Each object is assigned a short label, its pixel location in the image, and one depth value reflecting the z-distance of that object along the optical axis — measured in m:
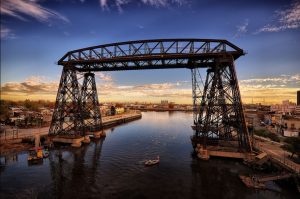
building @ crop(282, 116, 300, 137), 43.45
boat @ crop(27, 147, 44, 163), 29.75
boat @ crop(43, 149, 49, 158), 32.19
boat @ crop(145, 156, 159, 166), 28.65
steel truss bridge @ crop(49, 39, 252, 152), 31.40
